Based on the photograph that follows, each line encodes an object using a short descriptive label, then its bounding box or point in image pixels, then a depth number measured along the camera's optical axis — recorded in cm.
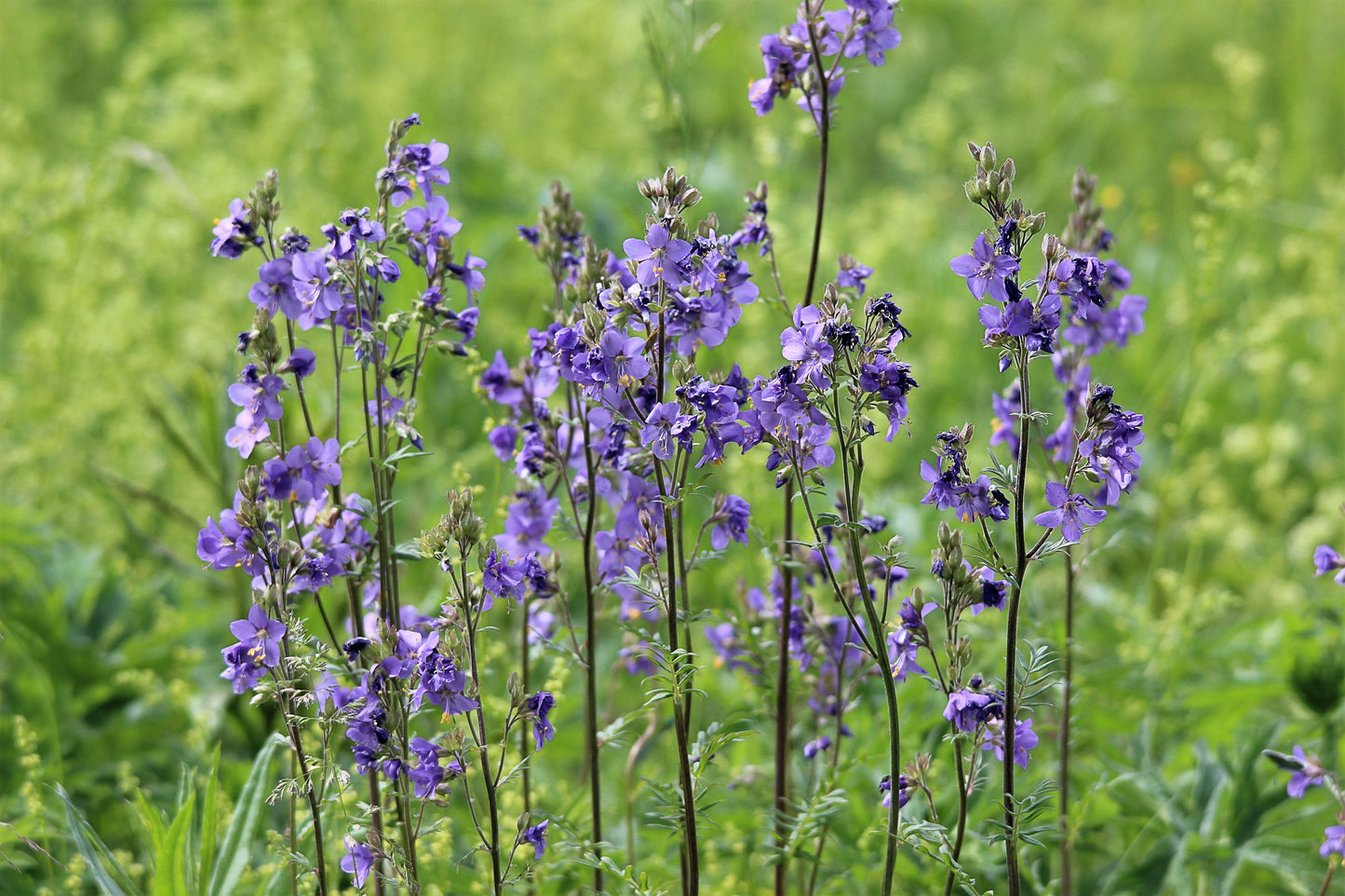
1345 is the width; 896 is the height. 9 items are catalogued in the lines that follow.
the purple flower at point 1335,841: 420
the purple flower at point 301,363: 421
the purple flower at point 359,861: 396
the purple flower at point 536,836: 410
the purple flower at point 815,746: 473
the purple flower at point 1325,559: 459
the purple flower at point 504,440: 493
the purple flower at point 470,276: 451
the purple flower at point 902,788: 411
